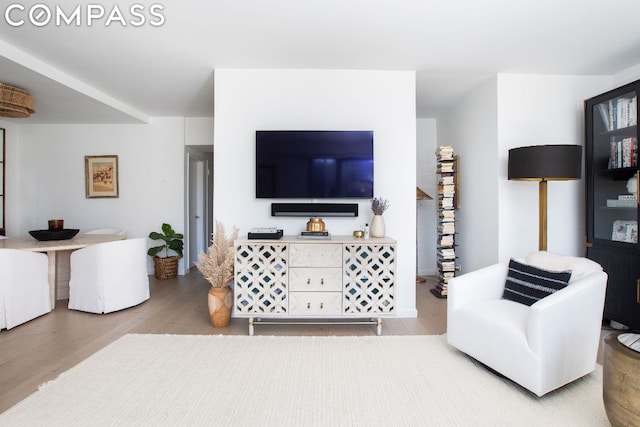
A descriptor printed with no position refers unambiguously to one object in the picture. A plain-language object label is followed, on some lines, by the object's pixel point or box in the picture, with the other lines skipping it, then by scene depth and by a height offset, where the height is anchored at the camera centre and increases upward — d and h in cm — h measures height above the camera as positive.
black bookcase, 274 +14
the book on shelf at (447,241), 399 -37
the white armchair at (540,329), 179 -71
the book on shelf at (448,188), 399 +28
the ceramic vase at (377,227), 299 -15
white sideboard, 279 -61
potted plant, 488 -60
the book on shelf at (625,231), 276 -18
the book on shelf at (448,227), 399 -20
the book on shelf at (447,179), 397 +38
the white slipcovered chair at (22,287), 285 -70
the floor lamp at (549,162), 272 +41
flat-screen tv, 314 +45
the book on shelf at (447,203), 399 +10
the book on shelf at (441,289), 390 -94
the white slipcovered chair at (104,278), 329 -69
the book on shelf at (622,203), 279 +7
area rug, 167 -106
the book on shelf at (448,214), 399 -4
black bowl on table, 344 -25
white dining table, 312 -33
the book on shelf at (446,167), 396 +53
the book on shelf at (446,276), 393 -78
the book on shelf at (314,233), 293 -20
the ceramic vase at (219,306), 294 -86
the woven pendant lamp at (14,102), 298 +104
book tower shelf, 395 -12
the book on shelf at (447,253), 396 -52
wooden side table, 140 -76
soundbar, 318 +2
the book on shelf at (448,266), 394 -67
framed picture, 501 +55
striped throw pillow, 214 -49
